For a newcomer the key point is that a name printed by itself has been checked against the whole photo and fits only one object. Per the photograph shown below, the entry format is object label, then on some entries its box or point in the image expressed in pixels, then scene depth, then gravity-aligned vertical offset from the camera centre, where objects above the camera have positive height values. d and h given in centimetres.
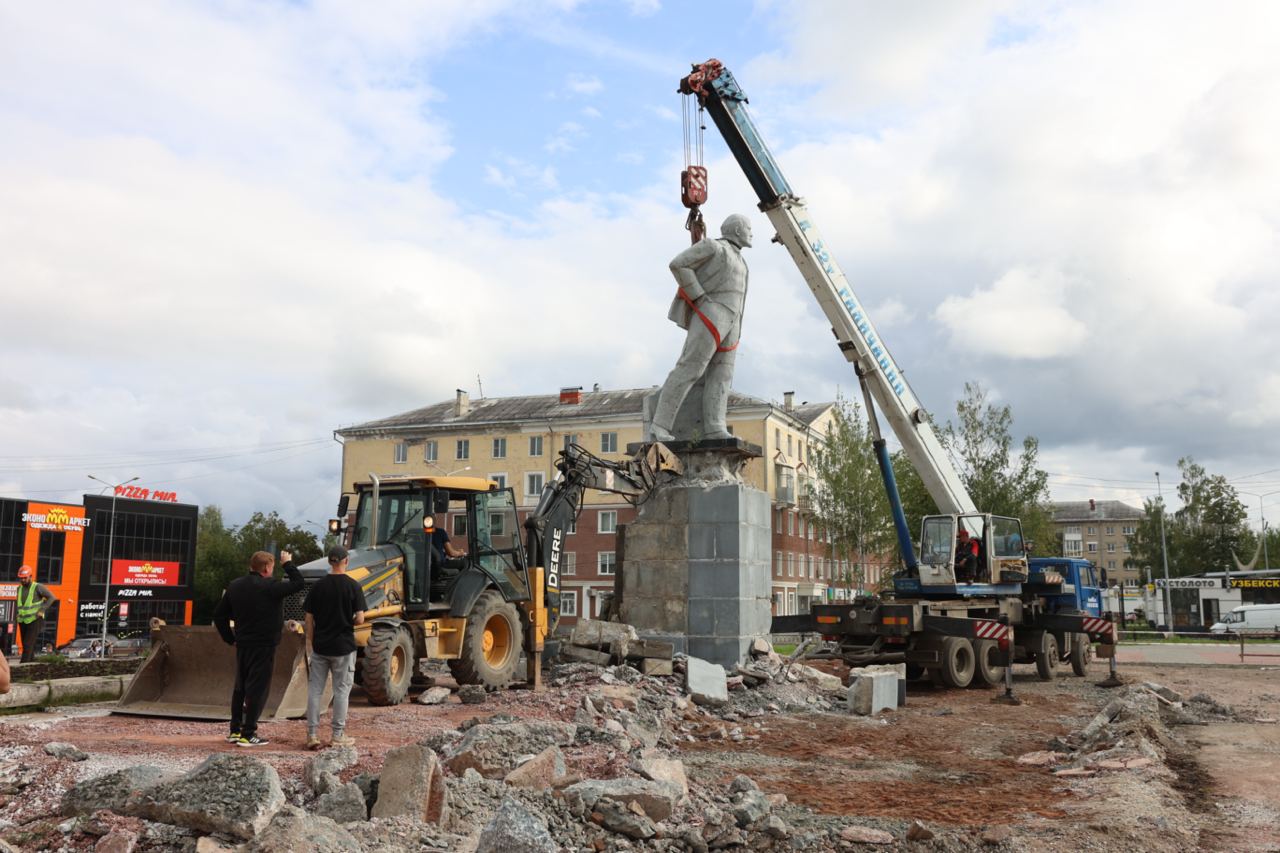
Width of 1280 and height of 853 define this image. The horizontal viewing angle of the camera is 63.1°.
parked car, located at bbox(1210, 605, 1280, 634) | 4100 -192
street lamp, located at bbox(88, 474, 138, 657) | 4024 -2
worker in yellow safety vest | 1496 -91
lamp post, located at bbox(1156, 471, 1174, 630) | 4606 -184
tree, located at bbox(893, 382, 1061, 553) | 3747 +309
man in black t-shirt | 800 -65
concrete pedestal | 1409 -3
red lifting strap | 1501 +338
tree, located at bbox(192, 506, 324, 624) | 5750 -13
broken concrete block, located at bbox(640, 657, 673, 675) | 1295 -134
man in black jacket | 811 -66
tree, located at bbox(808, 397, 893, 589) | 4594 +301
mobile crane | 1625 +6
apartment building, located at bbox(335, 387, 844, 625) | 5072 +546
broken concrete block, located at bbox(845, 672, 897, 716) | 1306 -164
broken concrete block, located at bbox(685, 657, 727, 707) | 1236 -148
